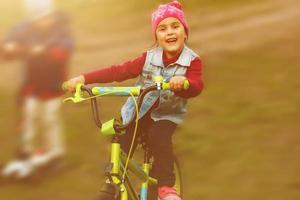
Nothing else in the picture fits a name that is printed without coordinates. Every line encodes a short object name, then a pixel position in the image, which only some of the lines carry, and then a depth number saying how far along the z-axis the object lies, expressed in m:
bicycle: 5.26
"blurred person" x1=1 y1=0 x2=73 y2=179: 10.10
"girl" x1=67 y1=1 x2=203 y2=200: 5.78
